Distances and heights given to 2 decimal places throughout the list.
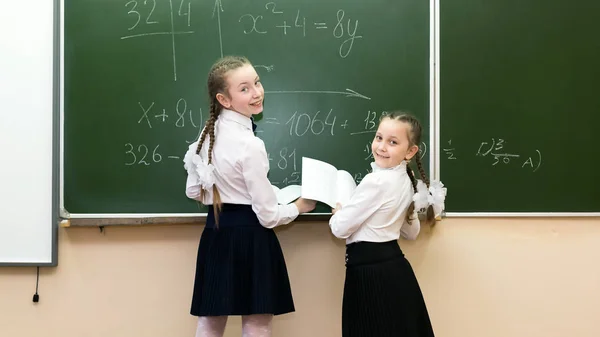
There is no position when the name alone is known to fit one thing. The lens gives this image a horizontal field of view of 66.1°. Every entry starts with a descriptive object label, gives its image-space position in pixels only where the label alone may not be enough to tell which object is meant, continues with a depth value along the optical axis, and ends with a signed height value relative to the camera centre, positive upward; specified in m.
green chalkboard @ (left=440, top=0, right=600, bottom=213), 2.15 +0.28
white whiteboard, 2.13 +0.15
